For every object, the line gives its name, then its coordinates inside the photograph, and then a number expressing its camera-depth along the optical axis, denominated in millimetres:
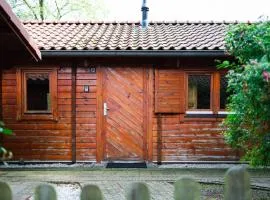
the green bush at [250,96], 4840
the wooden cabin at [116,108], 9508
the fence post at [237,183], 1986
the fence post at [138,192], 1979
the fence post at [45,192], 2000
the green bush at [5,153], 2092
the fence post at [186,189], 1974
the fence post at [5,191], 1999
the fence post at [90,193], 1996
